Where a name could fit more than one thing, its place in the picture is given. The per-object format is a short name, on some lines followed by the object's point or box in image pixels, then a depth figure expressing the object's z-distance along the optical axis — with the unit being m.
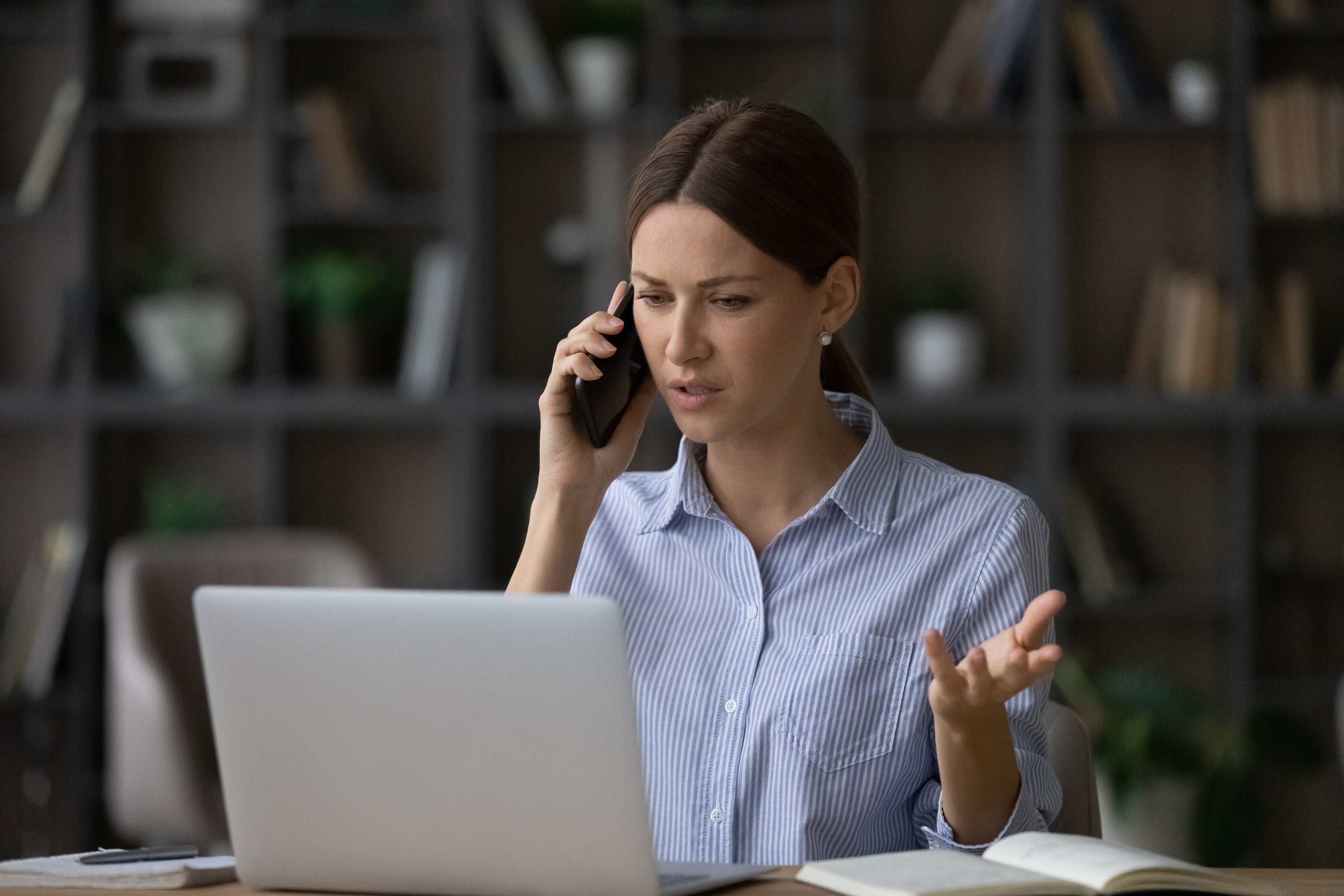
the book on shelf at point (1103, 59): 6.88
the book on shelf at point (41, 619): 6.74
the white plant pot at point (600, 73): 6.95
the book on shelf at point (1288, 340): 6.87
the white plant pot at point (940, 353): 6.93
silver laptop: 1.91
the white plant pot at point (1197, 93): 6.87
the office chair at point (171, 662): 5.57
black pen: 2.36
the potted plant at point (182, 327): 6.92
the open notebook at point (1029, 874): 1.97
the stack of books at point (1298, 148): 6.82
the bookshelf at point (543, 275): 6.91
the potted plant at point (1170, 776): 5.64
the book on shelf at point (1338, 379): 6.92
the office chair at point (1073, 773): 2.87
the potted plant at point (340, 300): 6.90
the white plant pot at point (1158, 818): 5.64
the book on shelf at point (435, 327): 6.93
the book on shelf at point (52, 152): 6.87
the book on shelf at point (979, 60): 6.83
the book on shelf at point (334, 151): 6.96
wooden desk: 2.14
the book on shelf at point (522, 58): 6.93
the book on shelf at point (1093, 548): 7.00
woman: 2.75
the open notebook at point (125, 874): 2.21
